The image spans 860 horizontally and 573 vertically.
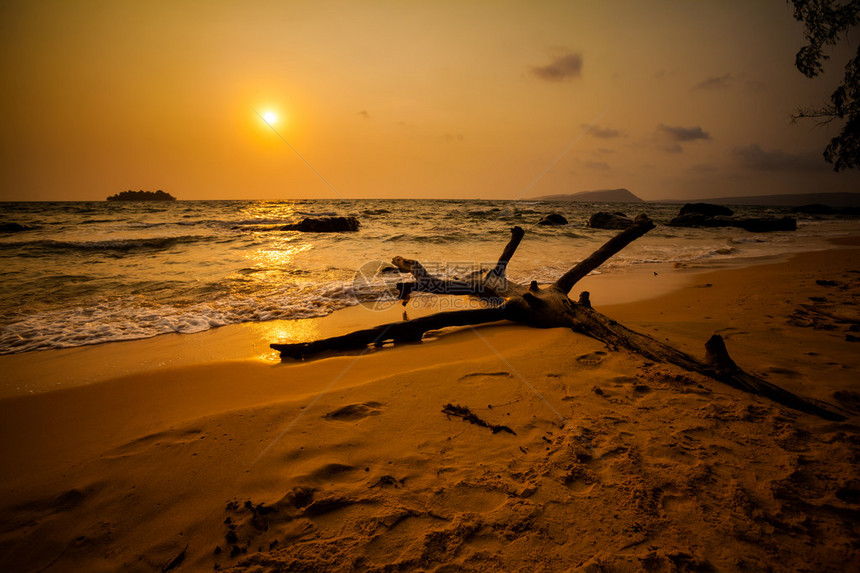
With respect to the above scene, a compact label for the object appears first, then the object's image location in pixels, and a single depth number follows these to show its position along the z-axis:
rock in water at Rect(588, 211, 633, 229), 25.46
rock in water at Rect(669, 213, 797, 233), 21.09
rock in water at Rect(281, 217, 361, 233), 20.24
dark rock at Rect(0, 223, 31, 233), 19.33
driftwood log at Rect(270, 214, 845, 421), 2.88
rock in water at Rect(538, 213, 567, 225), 26.64
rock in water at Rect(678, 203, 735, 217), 31.39
